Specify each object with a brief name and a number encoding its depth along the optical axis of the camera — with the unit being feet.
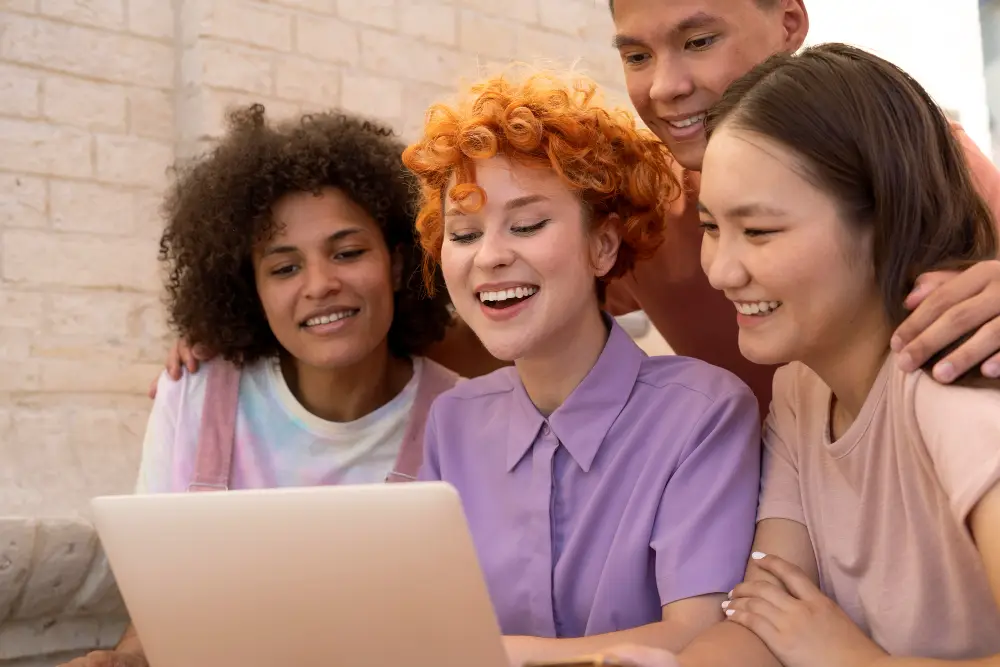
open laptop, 3.07
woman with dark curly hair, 6.28
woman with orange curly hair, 4.50
